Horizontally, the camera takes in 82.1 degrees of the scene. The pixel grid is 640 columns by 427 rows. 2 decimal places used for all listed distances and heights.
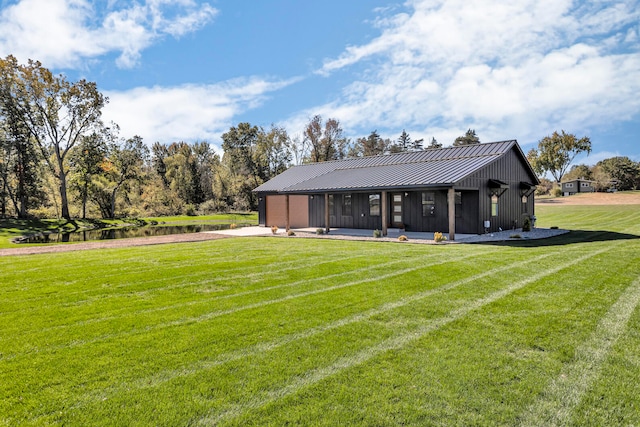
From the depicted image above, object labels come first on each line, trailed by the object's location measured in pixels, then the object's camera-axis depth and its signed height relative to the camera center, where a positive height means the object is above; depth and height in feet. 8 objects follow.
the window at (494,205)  53.60 -0.02
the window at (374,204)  60.80 +0.62
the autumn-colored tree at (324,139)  147.02 +28.77
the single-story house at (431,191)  49.90 +2.46
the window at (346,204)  65.00 +0.87
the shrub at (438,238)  42.77 -3.68
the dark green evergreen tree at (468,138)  181.22 +33.81
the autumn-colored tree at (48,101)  91.30 +30.92
